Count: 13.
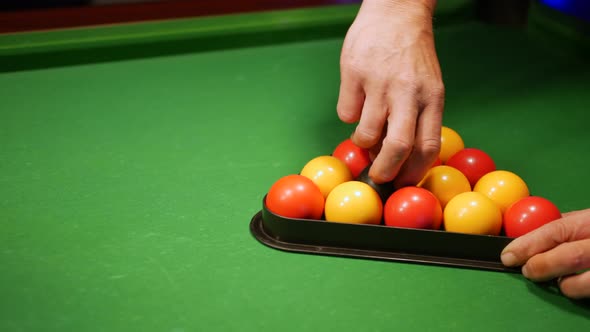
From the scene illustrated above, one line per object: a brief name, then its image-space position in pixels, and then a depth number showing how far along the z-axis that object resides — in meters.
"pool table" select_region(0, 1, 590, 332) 1.23
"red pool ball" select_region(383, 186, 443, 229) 1.43
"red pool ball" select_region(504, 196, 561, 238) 1.42
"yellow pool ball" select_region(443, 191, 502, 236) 1.43
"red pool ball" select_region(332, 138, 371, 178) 1.69
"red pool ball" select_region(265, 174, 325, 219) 1.46
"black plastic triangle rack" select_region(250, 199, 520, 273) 1.40
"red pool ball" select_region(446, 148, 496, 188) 1.69
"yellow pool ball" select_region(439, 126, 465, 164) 1.80
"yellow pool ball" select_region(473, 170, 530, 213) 1.54
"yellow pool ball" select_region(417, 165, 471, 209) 1.56
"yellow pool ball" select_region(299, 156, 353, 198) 1.58
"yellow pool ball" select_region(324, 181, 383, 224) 1.46
